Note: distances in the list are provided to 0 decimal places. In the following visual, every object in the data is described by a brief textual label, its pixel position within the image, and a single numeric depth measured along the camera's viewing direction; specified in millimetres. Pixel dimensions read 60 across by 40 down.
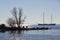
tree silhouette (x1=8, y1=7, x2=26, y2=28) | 105812
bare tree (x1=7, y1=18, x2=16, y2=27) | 105944
